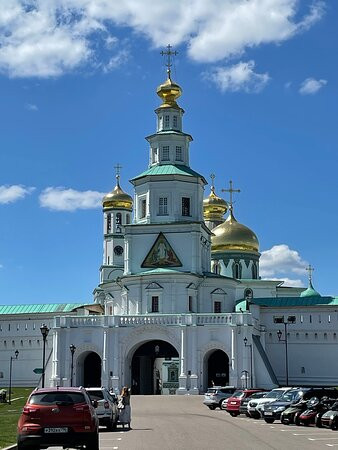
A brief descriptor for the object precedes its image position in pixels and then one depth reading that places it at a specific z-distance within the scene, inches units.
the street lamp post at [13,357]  2723.4
